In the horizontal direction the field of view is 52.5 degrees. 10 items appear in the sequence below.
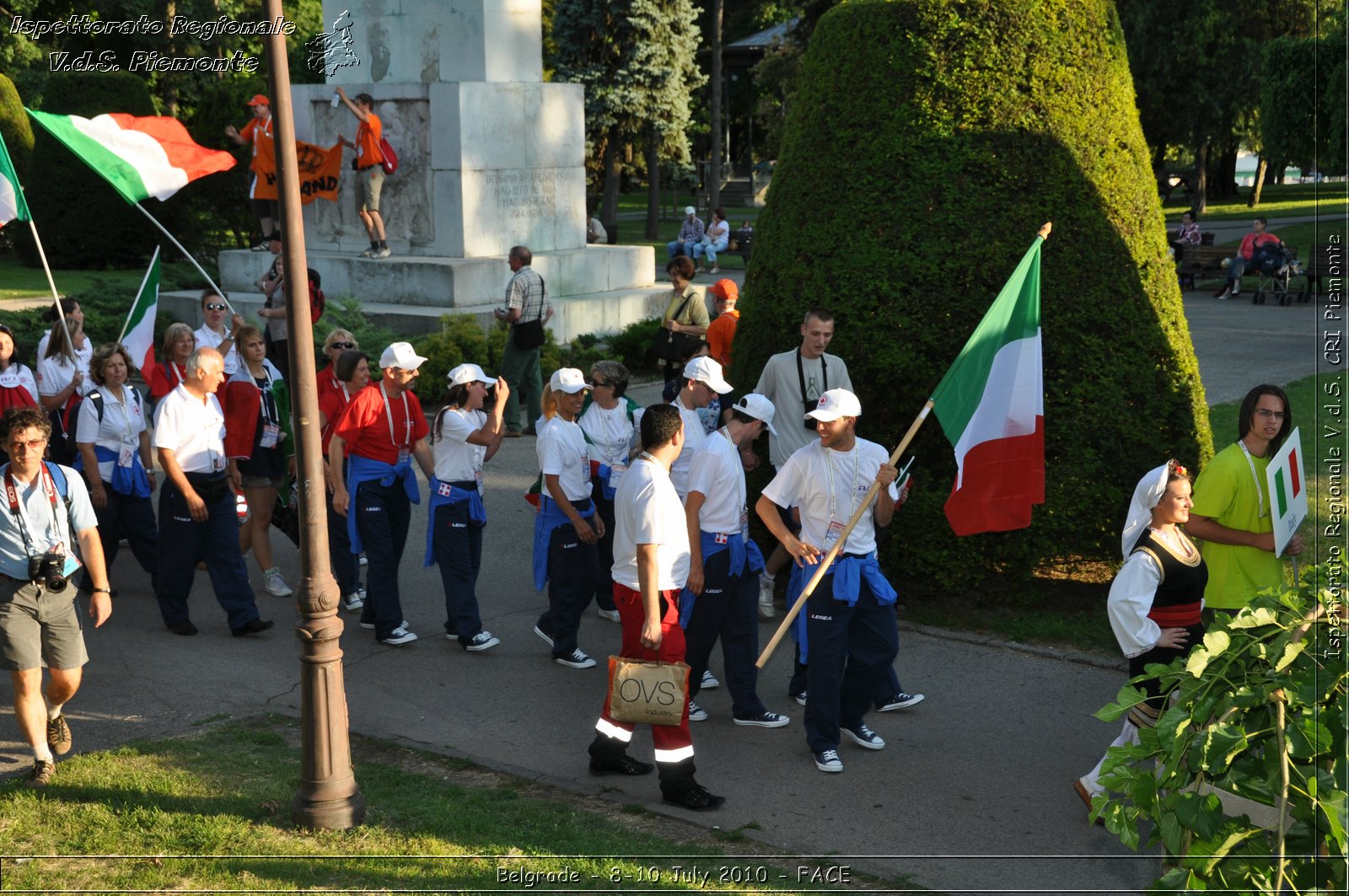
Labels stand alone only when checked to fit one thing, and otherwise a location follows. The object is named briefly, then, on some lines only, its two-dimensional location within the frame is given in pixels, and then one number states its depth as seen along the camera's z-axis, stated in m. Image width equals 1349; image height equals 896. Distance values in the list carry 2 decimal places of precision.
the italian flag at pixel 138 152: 9.48
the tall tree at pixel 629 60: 39.28
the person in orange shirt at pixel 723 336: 10.48
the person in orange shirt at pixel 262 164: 17.69
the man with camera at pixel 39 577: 6.21
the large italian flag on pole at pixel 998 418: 6.91
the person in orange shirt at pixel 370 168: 17.16
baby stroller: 25.17
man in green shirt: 6.32
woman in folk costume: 5.62
